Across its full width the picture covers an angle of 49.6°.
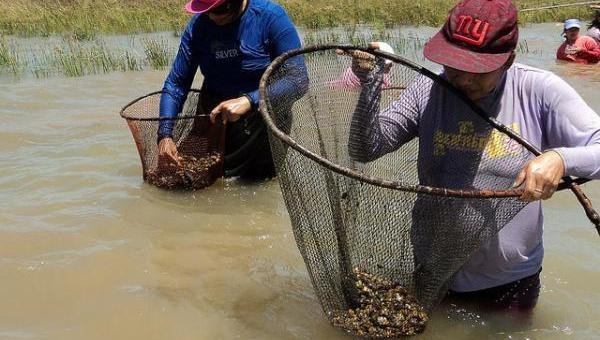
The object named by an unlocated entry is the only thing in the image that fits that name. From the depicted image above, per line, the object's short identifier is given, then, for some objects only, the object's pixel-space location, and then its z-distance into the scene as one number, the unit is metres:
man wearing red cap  2.01
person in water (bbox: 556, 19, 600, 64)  11.33
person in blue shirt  4.04
